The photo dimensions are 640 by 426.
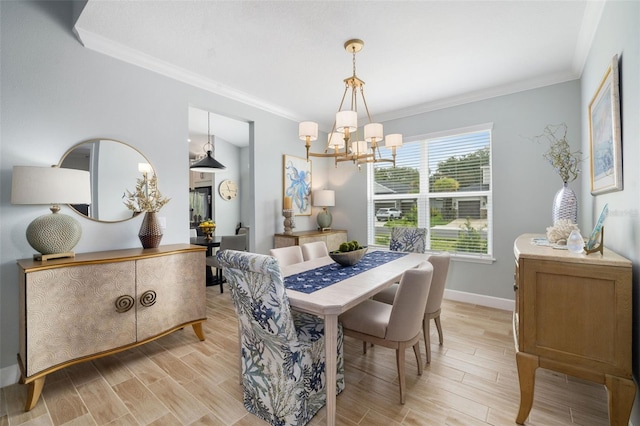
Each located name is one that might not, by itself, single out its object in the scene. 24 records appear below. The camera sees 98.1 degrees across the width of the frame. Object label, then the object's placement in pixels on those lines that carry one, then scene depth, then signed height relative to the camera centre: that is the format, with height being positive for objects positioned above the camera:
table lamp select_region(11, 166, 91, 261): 1.87 +0.12
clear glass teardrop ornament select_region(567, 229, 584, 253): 1.57 -0.19
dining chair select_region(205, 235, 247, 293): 4.12 -0.44
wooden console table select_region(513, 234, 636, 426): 1.31 -0.57
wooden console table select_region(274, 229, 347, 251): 3.91 -0.38
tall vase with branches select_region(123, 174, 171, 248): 2.55 +0.09
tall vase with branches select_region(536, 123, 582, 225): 2.24 +0.10
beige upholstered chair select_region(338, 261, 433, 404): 1.70 -0.73
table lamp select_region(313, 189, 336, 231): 4.54 +0.16
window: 3.63 +0.29
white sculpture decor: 1.88 -0.15
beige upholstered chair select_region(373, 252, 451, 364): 2.16 -0.64
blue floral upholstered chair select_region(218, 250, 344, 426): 1.47 -0.80
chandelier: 2.11 +0.67
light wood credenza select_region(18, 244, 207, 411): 1.79 -0.67
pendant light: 4.85 +0.86
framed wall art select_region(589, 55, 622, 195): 1.66 +0.51
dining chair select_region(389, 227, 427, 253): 3.35 -0.35
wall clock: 6.58 +0.59
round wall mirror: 2.36 +0.40
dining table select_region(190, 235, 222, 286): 4.36 -0.46
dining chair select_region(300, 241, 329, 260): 2.86 -0.40
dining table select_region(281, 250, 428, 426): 1.52 -0.49
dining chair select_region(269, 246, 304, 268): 2.59 -0.41
